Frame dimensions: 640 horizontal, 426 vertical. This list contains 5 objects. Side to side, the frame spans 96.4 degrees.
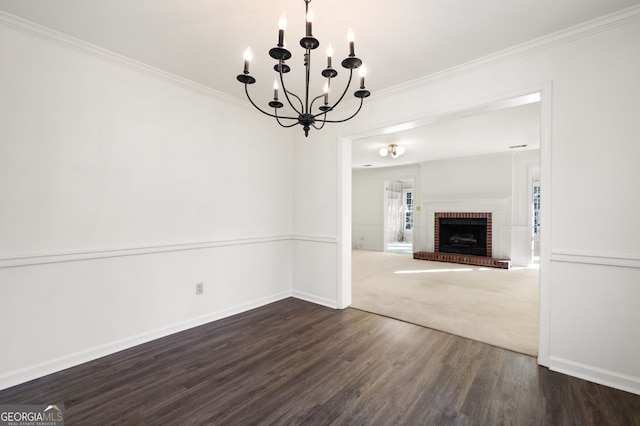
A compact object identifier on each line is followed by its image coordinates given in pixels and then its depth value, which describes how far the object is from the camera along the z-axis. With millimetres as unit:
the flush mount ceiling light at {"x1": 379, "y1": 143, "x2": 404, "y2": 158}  5902
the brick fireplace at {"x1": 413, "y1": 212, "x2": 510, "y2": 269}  6887
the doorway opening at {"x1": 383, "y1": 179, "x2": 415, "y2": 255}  11398
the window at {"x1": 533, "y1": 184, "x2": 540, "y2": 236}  6625
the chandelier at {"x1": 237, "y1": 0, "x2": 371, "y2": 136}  1417
